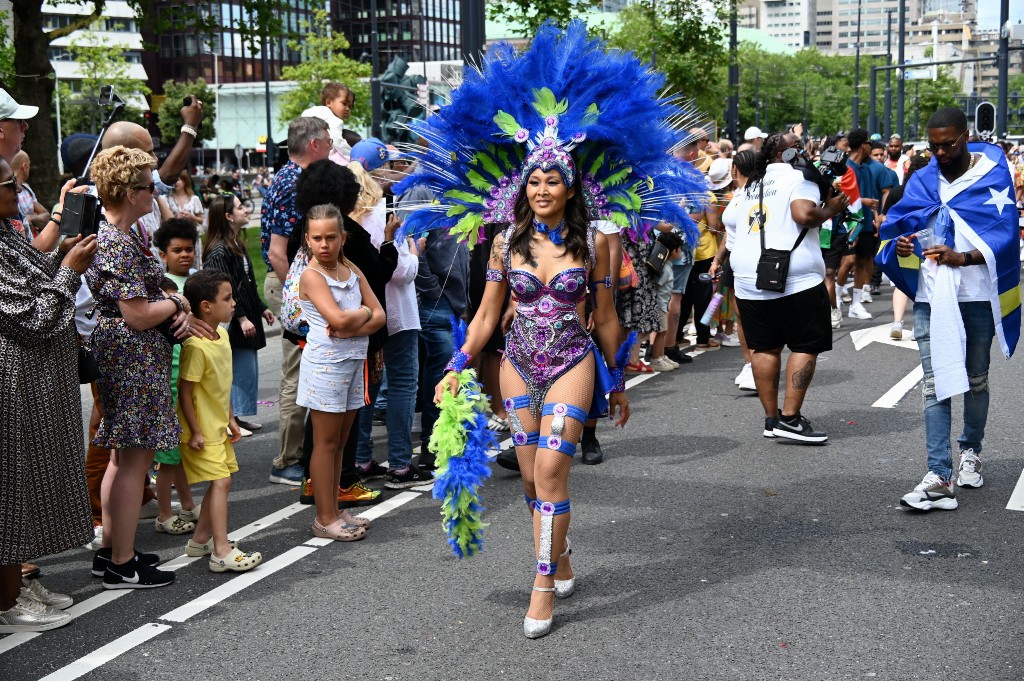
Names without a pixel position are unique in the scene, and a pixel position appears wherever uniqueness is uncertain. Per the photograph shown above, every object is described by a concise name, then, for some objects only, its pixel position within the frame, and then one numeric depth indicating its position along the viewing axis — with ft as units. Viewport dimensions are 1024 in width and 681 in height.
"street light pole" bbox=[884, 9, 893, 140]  190.60
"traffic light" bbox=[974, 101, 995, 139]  82.12
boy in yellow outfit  18.07
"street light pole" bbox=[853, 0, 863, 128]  197.26
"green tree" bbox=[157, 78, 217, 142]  297.33
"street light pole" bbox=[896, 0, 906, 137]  167.13
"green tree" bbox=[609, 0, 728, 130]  78.18
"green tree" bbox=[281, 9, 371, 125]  220.84
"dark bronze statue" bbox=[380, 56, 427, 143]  56.29
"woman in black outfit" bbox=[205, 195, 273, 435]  25.54
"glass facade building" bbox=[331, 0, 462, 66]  400.06
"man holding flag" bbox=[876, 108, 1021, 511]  20.31
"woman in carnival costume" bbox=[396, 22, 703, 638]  15.92
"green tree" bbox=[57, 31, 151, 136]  188.24
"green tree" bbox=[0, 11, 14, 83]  81.23
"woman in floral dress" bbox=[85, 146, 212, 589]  16.99
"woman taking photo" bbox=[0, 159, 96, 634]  15.01
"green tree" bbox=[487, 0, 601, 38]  48.55
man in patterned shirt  22.26
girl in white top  18.90
